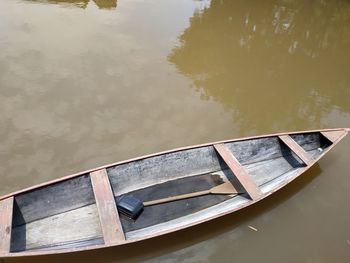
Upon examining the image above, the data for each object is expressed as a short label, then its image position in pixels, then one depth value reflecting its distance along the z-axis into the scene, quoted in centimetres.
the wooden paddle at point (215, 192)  477
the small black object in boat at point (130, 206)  443
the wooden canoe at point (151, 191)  403
